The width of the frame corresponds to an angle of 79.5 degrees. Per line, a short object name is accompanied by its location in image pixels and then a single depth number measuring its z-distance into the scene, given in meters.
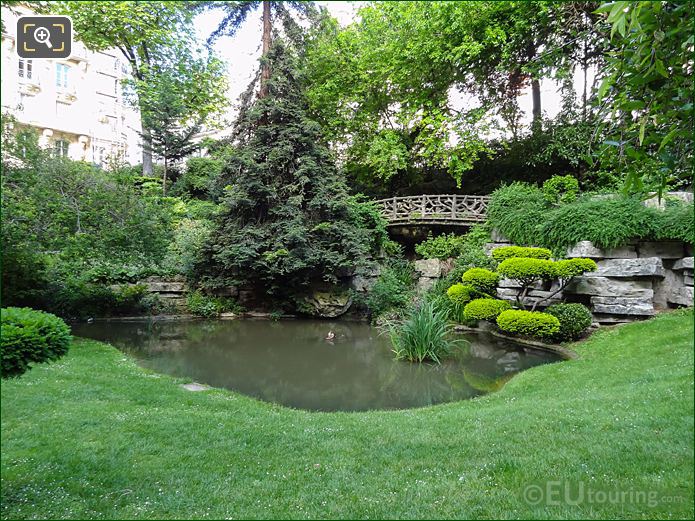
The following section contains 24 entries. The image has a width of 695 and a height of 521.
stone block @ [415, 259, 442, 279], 11.49
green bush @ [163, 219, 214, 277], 11.00
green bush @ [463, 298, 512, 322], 7.92
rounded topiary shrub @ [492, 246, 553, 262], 7.98
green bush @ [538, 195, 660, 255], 7.74
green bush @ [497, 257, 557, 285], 7.50
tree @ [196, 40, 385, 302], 10.54
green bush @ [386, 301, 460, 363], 6.81
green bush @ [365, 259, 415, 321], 10.70
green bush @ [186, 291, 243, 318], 11.05
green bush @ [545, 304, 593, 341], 7.24
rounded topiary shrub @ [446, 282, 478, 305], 8.55
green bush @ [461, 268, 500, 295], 8.36
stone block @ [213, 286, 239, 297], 11.62
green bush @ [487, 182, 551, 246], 9.48
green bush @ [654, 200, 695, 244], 7.31
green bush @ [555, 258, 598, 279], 7.45
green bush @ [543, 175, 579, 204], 9.85
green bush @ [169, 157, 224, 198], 14.09
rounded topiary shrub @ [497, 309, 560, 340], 7.14
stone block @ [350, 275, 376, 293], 11.44
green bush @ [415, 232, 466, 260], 11.68
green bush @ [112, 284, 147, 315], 10.09
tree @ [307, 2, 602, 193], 9.74
